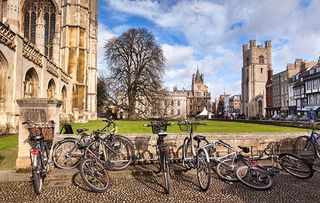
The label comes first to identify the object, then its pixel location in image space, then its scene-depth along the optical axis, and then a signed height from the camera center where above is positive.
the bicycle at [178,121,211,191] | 4.37 -1.09
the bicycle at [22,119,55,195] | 4.16 -0.90
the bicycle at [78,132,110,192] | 4.38 -1.22
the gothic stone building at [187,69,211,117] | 102.35 +6.12
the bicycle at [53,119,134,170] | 5.57 -1.04
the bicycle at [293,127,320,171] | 6.52 -1.06
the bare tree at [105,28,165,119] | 32.44 +6.29
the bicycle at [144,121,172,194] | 4.19 -0.92
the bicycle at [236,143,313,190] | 4.52 -1.31
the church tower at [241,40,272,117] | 79.06 +12.50
